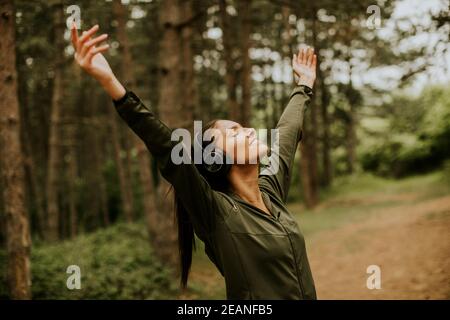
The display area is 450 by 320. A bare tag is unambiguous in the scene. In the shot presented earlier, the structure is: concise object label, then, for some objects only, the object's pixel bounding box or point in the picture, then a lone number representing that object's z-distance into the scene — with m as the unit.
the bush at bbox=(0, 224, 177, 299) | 7.99
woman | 2.30
